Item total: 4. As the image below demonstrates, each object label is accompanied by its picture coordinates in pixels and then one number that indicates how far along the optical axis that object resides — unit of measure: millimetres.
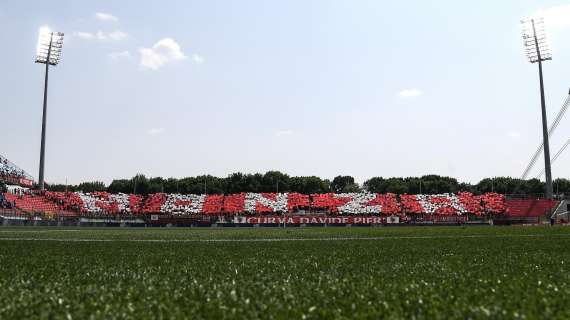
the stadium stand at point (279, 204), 81375
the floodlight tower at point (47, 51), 77250
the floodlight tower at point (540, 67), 68188
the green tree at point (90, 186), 157500
